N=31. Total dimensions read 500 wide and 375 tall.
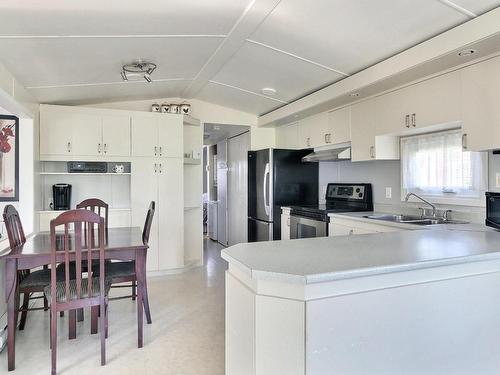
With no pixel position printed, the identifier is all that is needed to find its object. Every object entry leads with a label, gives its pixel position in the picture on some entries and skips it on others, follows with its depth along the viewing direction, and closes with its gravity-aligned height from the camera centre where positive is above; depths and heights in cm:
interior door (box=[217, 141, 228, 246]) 654 -10
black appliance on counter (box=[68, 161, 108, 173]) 435 +27
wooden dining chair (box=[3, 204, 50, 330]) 257 -67
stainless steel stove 388 -24
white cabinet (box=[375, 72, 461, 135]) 264 +67
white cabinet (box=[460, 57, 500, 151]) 232 +55
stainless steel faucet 317 -16
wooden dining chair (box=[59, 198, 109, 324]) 300 -20
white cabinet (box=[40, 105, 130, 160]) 420 +67
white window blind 285 +15
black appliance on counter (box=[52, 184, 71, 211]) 430 -9
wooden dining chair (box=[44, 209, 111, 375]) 222 -63
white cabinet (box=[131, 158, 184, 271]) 453 -21
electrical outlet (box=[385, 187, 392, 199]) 376 -5
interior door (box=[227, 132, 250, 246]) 559 +2
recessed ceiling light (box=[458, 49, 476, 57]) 229 +87
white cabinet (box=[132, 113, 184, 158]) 454 +68
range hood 390 +40
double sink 295 -28
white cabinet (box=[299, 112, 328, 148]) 427 +71
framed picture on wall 366 +30
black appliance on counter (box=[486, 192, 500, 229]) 239 -15
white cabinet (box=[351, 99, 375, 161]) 350 +56
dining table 233 -47
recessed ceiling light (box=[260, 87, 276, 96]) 414 +113
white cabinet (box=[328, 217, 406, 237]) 308 -36
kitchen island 119 -44
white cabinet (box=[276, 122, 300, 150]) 492 +74
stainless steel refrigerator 480 +4
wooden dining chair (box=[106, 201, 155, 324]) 289 -68
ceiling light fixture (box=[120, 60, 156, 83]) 332 +110
